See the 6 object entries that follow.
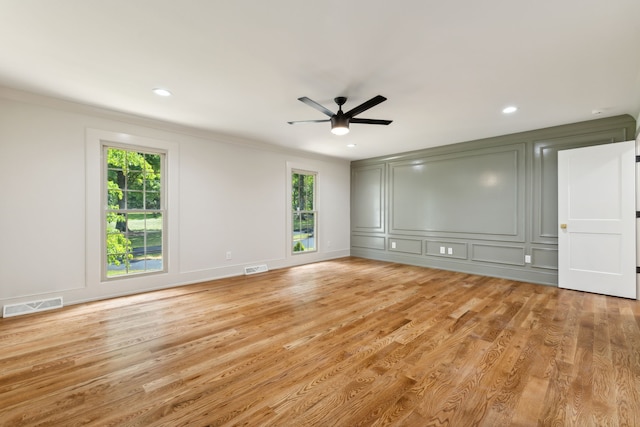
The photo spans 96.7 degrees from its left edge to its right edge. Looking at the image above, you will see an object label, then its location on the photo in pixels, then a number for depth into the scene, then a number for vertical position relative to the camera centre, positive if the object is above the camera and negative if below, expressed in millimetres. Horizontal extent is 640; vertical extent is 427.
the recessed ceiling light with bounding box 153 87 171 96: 3043 +1327
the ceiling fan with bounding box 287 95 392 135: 2914 +1030
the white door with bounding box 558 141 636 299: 3660 -84
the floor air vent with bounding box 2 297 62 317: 3062 -1044
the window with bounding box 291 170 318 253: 6125 +48
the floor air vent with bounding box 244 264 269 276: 5149 -1034
